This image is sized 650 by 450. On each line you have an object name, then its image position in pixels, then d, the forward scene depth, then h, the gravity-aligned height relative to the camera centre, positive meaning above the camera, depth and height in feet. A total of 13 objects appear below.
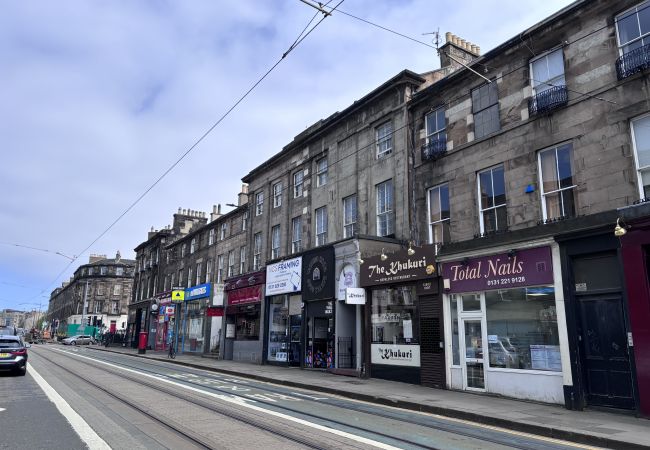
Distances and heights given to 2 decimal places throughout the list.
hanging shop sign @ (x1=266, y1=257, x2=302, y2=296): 77.36 +8.83
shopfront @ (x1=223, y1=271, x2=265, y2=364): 88.69 +2.50
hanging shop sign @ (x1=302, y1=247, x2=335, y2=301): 69.26 +8.21
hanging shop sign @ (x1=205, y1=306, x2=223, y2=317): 101.91 +3.99
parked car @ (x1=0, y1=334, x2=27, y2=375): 56.29 -2.87
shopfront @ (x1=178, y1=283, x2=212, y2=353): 115.14 +2.94
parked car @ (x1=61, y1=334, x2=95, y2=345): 208.45 -4.26
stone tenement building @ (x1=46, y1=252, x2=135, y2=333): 297.12 +25.08
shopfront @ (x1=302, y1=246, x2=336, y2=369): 68.28 +3.39
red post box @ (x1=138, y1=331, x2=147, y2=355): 125.90 -3.41
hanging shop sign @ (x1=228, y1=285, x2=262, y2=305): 89.66 +6.71
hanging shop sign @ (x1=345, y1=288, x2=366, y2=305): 60.34 +4.27
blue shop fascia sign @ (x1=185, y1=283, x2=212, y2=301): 113.54 +9.36
